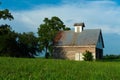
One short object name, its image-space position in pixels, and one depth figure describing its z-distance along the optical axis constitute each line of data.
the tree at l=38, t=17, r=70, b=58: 74.50
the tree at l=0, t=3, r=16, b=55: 56.34
